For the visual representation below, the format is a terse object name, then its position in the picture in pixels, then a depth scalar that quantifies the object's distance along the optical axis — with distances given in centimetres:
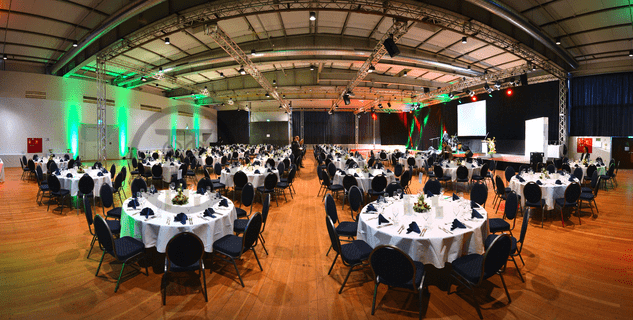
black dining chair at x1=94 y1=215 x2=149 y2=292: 295
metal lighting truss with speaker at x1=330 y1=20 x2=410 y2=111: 757
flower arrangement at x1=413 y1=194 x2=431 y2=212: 352
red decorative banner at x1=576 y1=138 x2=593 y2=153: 1307
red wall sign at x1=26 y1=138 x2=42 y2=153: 1329
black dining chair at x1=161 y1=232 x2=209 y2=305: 272
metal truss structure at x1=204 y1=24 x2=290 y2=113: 758
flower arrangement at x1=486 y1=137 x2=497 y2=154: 1669
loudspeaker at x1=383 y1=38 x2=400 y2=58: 777
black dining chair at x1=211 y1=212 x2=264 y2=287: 314
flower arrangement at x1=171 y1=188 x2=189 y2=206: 391
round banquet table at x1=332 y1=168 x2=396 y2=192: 680
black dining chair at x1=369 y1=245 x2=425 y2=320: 236
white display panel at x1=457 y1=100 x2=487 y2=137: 1755
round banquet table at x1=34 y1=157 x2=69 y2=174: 1016
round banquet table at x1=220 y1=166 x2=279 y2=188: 719
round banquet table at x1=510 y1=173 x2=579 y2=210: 559
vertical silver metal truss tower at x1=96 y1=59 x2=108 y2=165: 1075
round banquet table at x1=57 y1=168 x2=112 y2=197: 639
